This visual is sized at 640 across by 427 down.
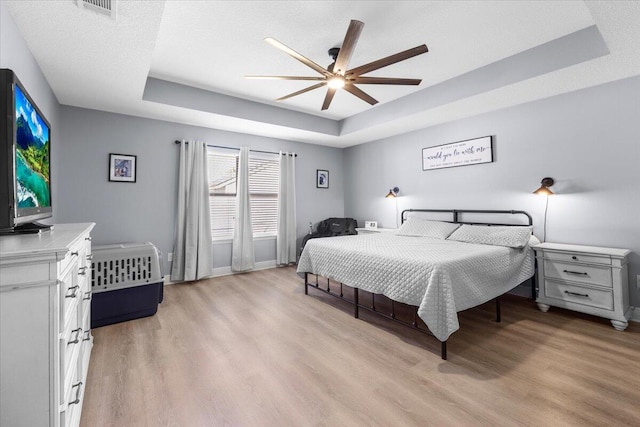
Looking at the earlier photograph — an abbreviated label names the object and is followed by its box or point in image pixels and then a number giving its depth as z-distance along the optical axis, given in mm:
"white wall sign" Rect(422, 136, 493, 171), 3896
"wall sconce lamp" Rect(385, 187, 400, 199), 5016
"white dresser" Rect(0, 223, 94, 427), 943
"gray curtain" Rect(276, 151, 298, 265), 5233
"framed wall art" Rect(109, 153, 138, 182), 3768
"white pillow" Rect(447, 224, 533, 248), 3051
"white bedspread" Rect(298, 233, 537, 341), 2143
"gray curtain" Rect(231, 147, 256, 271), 4742
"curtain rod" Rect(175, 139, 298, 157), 4255
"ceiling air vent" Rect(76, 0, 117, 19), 1789
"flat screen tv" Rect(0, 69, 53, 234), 1302
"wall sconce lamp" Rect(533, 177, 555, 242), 3246
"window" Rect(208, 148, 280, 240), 4648
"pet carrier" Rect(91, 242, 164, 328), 2793
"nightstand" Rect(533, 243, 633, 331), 2617
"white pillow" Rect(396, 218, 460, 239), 3792
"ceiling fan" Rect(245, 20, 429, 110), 2039
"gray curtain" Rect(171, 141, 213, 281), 4211
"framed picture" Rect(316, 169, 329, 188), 5829
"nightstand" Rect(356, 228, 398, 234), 4948
